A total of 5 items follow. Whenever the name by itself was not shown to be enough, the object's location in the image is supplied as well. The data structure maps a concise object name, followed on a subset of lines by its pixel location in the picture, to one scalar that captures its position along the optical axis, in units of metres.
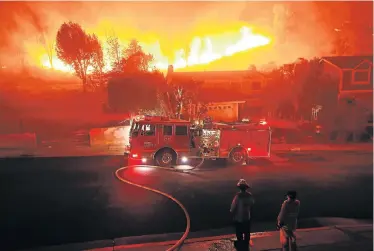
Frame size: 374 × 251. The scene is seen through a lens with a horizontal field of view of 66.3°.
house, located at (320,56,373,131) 14.05
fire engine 11.74
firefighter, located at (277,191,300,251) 5.26
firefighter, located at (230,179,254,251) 5.65
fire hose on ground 5.86
